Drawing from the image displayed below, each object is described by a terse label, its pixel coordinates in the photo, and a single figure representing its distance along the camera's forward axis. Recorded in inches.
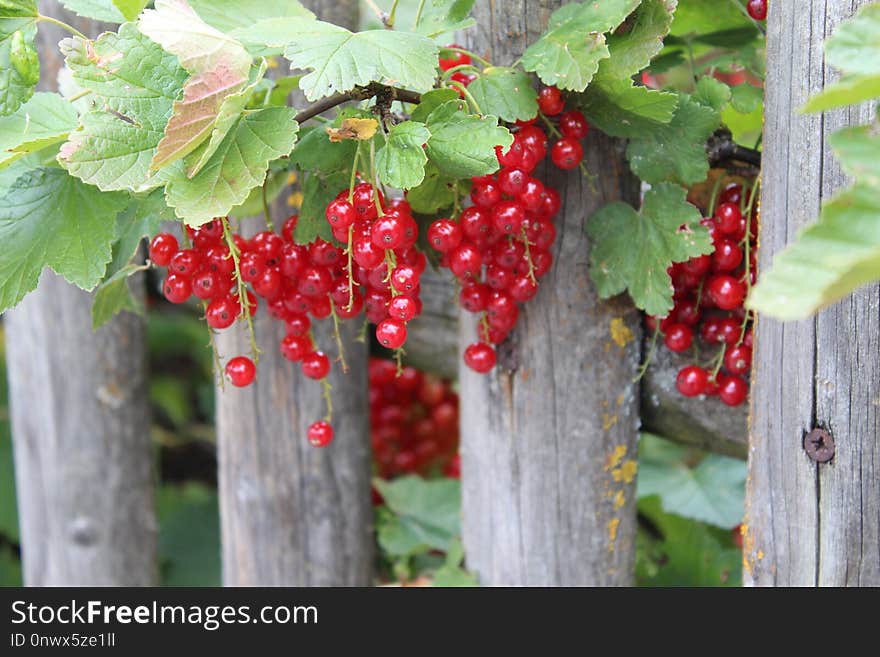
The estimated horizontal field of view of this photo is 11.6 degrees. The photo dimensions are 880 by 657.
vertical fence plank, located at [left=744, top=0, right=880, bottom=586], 48.8
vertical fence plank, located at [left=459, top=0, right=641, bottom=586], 50.9
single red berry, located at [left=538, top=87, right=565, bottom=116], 49.5
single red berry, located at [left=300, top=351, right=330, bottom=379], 50.3
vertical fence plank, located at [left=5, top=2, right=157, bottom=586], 57.0
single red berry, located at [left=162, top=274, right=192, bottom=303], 49.3
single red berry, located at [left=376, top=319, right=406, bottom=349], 48.6
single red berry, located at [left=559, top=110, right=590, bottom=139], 49.8
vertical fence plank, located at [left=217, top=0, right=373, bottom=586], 54.4
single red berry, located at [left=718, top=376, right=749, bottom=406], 51.0
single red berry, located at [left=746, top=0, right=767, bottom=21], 50.6
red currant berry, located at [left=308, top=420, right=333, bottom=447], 50.5
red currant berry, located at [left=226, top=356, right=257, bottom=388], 49.9
